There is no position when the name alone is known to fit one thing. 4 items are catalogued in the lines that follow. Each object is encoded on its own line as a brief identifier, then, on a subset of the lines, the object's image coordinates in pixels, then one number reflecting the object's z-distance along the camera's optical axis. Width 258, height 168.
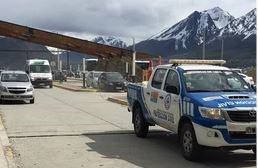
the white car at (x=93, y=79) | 32.81
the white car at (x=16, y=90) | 17.56
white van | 32.91
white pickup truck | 6.85
